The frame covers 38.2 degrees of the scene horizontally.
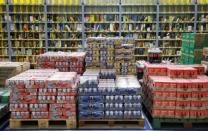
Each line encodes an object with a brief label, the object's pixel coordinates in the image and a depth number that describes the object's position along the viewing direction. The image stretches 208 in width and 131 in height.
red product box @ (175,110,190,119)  6.50
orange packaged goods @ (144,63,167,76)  7.18
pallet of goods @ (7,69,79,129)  6.51
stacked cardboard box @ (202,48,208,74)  8.16
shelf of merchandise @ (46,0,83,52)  13.20
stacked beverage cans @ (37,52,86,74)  8.69
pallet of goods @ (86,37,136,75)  8.41
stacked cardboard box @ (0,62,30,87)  8.46
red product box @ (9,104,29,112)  6.52
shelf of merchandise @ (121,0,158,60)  13.24
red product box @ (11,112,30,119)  6.53
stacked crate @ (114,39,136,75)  8.40
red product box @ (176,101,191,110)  6.49
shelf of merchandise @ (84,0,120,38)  13.20
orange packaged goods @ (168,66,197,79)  6.80
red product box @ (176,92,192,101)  6.47
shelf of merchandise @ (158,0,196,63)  13.34
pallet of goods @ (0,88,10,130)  7.04
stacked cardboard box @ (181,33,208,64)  9.45
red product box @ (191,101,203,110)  6.49
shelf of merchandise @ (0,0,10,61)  13.15
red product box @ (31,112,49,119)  6.53
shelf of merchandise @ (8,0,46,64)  13.18
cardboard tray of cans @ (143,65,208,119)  6.46
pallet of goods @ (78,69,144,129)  6.51
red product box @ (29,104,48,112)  6.52
